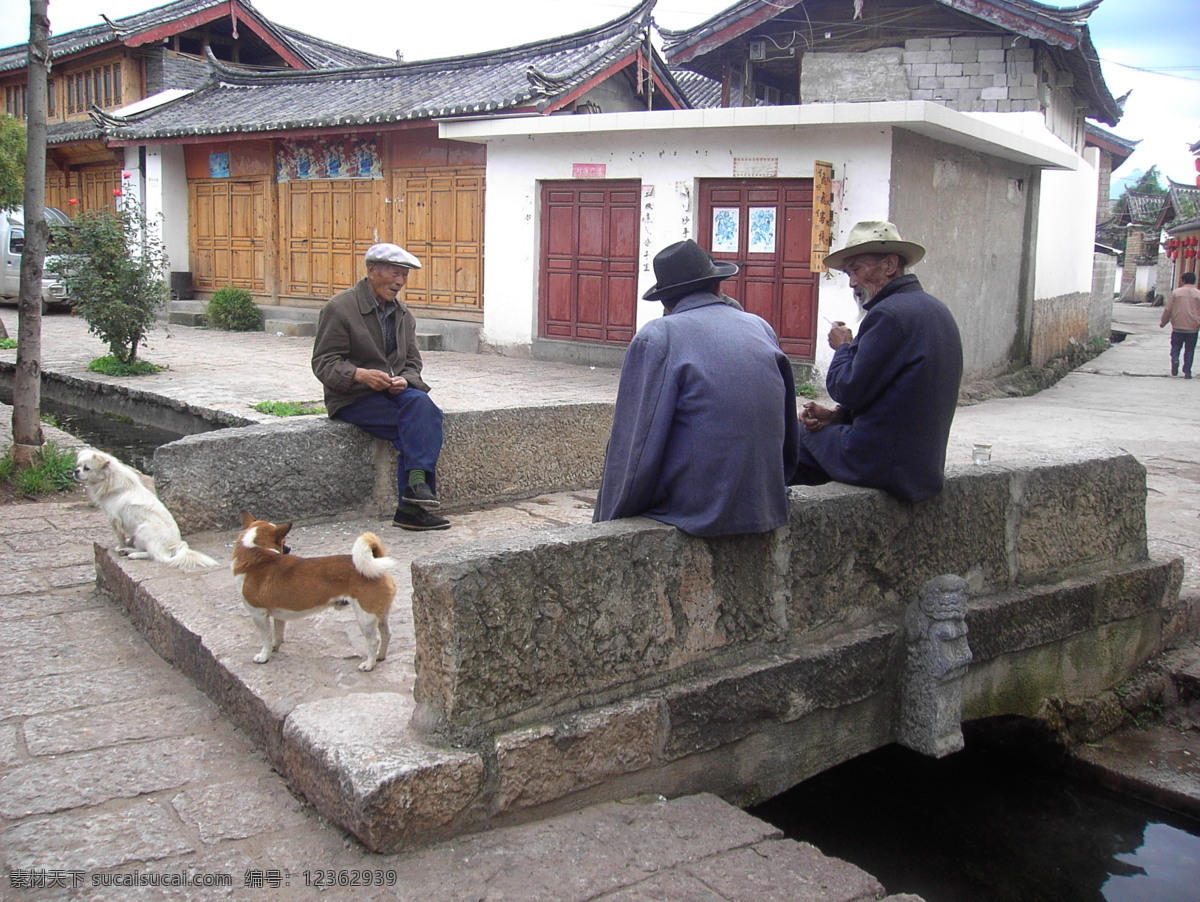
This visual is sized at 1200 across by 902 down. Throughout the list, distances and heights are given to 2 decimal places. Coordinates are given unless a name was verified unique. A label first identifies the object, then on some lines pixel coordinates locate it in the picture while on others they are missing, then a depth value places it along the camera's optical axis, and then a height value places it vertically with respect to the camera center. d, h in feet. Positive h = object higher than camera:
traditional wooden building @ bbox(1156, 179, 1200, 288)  92.43 +6.27
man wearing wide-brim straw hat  12.39 -1.13
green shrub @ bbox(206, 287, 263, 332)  58.95 -1.63
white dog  14.30 -3.11
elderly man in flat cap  16.63 -1.54
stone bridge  8.92 -3.69
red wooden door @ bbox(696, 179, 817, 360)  39.06 +1.72
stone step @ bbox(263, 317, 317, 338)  56.18 -2.35
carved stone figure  12.41 -4.16
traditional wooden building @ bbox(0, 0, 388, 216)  71.10 +14.52
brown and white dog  11.10 -3.12
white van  63.00 +0.84
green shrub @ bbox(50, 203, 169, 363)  37.72 +0.11
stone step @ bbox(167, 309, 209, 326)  61.67 -2.16
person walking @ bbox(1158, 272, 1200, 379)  51.52 -0.75
